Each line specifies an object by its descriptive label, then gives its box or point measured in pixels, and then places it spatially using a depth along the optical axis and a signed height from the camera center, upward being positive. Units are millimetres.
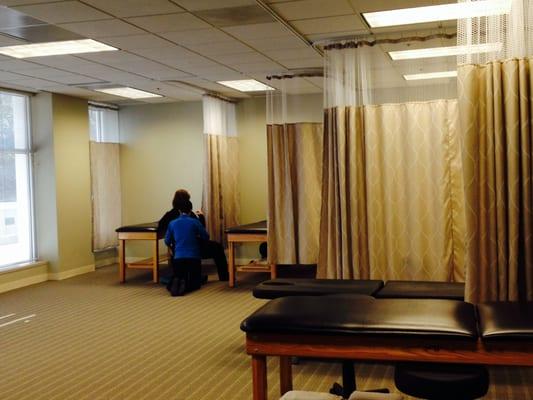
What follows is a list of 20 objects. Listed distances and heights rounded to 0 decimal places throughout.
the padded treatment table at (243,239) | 7109 -573
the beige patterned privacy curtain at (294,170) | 6289 +176
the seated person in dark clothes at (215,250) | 7637 -748
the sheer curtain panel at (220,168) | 8281 +298
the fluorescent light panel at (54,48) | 5191 +1257
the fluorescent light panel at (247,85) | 7515 +1293
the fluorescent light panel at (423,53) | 4824 +1048
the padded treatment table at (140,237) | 7637 -551
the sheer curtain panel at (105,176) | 8859 +245
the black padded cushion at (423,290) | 3777 -669
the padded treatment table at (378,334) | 2404 -592
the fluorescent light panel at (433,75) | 4703 +818
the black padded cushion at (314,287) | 3945 -658
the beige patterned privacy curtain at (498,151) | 3084 +148
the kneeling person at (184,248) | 6910 -633
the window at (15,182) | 7590 +173
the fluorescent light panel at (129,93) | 7892 +1305
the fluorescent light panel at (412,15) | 4402 +1226
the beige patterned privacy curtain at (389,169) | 4836 +119
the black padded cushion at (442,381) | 2393 -765
